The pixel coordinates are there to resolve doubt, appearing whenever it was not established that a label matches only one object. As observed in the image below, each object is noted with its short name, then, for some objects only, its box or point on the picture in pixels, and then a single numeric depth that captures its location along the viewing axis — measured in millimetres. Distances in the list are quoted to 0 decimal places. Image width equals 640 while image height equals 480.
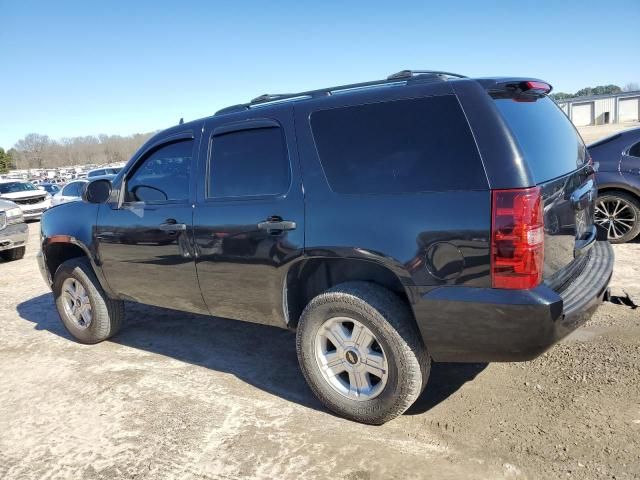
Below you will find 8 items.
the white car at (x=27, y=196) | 18047
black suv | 2549
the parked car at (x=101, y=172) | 25567
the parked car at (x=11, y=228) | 9352
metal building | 77188
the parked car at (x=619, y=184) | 6410
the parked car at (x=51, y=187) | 25828
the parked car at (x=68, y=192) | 16906
